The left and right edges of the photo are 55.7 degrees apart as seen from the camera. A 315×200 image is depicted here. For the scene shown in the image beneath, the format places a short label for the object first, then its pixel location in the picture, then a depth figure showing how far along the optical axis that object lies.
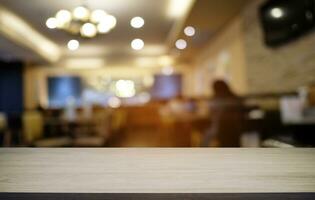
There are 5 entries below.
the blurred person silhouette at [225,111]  2.76
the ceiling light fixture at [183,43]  1.99
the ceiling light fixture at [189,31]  2.17
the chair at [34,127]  4.06
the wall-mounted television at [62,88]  5.85
